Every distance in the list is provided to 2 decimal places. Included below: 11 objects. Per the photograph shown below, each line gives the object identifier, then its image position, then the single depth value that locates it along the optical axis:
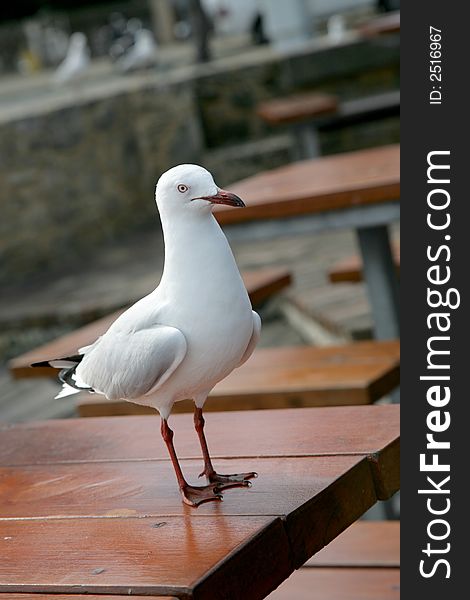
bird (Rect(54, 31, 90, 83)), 13.43
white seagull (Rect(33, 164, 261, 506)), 2.07
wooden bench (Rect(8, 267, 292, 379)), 4.67
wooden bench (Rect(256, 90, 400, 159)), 9.95
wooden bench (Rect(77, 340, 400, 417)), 4.05
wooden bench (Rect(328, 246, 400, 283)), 5.90
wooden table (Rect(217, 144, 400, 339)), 4.57
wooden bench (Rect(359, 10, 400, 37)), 10.52
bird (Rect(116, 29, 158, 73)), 13.78
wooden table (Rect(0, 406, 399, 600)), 1.90
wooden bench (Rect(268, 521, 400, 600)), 2.97
